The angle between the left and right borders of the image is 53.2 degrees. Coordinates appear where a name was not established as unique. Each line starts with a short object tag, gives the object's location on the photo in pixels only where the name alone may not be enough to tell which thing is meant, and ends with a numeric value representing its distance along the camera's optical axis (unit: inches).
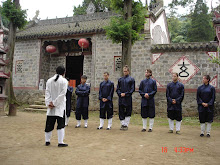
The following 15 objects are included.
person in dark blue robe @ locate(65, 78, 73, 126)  296.4
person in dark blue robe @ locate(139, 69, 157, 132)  253.4
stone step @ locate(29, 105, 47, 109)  495.3
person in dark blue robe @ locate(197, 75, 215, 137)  236.5
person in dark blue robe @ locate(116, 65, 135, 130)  261.9
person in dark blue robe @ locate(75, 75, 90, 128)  282.8
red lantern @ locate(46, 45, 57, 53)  597.6
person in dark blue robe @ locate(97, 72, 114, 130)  268.8
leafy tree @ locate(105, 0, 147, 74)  399.9
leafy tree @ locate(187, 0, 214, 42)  941.8
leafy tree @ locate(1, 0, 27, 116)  486.3
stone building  465.1
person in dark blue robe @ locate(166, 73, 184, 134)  247.0
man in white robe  171.9
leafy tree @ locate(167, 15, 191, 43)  1103.5
